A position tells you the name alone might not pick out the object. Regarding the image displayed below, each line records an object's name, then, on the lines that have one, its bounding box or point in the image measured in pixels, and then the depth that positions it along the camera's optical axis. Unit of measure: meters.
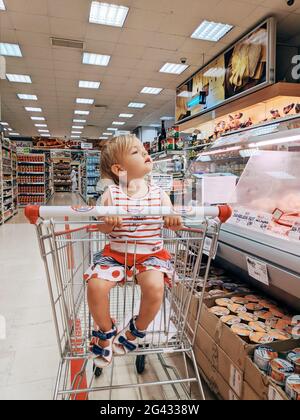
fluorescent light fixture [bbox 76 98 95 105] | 10.91
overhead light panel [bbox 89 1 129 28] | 5.08
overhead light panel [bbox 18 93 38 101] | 10.40
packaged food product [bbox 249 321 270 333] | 1.48
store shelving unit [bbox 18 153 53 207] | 13.53
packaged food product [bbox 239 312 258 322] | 1.56
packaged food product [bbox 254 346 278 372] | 1.22
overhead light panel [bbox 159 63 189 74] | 7.50
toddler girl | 1.22
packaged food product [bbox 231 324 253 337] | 1.43
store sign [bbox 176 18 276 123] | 5.02
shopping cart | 1.11
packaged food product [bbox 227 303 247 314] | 1.67
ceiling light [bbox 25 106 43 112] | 12.19
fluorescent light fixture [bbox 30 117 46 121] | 14.56
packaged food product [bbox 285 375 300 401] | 1.07
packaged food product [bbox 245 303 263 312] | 1.71
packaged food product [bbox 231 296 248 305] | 1.78
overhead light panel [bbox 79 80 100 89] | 9.05
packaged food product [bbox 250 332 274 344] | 1.37
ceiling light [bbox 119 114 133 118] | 13.15
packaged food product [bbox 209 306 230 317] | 1.64
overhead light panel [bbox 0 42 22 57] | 6.61
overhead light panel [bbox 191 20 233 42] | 5.56
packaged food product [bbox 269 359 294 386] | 1.17
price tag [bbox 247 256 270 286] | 1.42
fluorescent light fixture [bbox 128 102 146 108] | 11.17
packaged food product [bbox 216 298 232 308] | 1.75
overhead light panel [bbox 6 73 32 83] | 8.45
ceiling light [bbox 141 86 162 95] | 9.41
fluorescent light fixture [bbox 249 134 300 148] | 1.71
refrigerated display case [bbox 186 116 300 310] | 1.39
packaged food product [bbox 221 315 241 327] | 1.53
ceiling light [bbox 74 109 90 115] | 12.93
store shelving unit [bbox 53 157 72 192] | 23.50
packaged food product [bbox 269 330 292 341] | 1.40
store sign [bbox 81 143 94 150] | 16.43
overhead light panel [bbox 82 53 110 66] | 7.14
